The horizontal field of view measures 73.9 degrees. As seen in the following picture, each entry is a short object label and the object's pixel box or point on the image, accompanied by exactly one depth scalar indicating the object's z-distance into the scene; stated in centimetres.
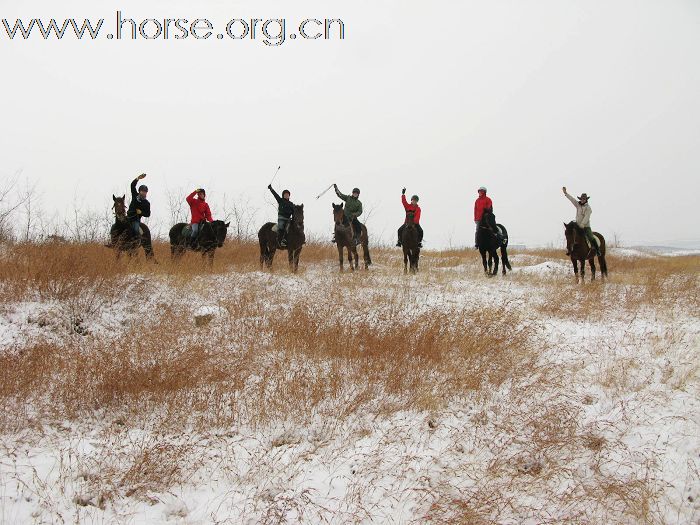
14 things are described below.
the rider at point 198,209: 1277
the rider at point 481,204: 1401
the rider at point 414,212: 1459
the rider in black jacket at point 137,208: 1179
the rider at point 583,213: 1272
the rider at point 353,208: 1454
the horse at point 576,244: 1283
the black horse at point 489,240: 1413
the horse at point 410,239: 1444
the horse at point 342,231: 1387
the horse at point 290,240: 1323
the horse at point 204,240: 1304
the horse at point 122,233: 1161
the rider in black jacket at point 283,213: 1323
